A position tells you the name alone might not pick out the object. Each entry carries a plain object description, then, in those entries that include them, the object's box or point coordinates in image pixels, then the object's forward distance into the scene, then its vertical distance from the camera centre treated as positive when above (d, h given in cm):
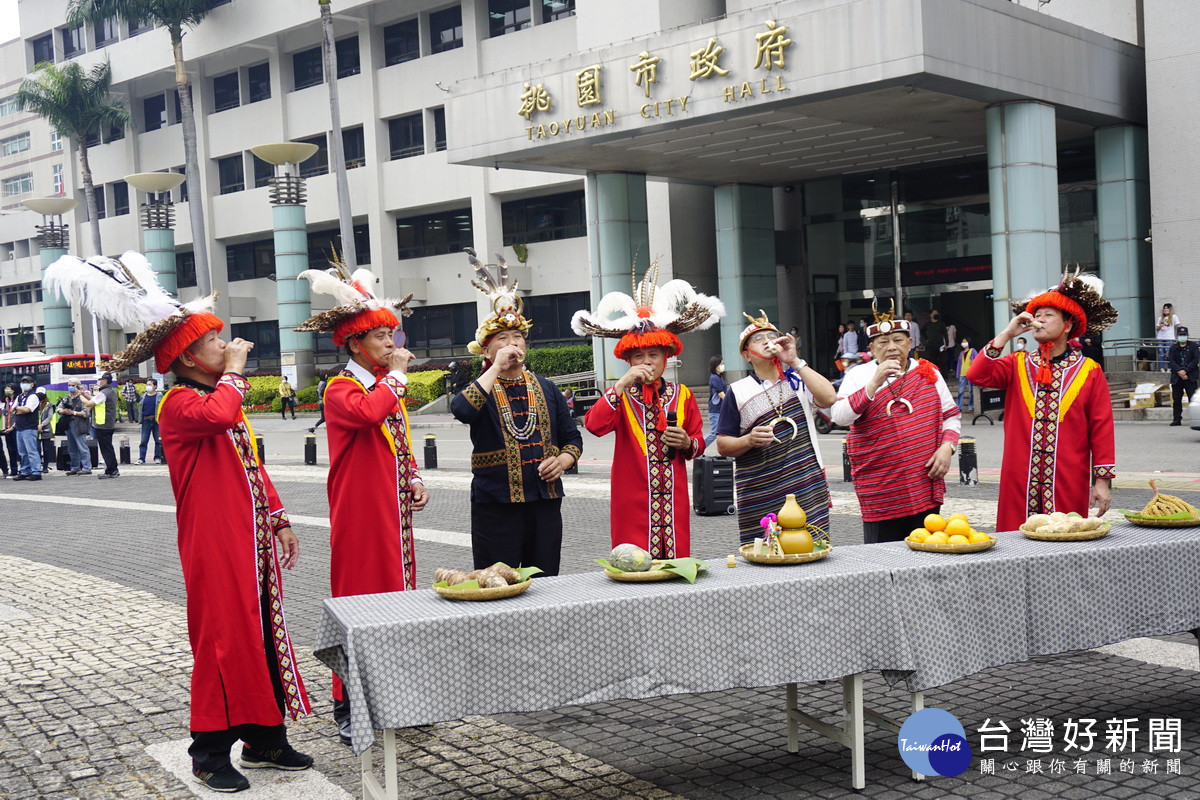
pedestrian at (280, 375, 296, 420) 4000 -156
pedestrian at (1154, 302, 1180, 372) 2255 -48
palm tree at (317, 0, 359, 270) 3316 +611
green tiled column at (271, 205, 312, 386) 4162 +245
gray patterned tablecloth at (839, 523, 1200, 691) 466 -118
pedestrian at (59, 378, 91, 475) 2278 -129
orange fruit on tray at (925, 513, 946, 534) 512 -89
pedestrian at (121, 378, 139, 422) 4044 -134
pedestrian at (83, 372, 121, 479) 2212 -118
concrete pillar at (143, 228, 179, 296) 4712 +440
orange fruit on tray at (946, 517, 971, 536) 500 -91
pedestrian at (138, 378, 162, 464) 2501 -131
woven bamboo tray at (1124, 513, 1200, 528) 539 -100
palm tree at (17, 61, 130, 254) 4909 +1111
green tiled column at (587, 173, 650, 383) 2883 +259
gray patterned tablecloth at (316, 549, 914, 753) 411 -113
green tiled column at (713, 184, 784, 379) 3070 +192
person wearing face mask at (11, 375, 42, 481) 2242 -131
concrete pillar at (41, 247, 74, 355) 5553 +186
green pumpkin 461 -89
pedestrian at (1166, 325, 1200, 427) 2028 -110
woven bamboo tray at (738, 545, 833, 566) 474 -95
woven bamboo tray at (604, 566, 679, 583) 455 -94
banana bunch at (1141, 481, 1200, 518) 543 -94
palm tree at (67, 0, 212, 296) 4391 +1244
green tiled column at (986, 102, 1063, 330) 2228 +217
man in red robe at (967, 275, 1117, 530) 643 -57
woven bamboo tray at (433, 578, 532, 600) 436 -93
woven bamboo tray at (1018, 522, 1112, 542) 512 -99
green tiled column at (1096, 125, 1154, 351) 2456 +185
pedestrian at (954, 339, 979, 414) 2444 -148
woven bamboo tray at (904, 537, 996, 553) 488 -96
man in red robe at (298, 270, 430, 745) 567 -66
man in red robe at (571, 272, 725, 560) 642 -55
